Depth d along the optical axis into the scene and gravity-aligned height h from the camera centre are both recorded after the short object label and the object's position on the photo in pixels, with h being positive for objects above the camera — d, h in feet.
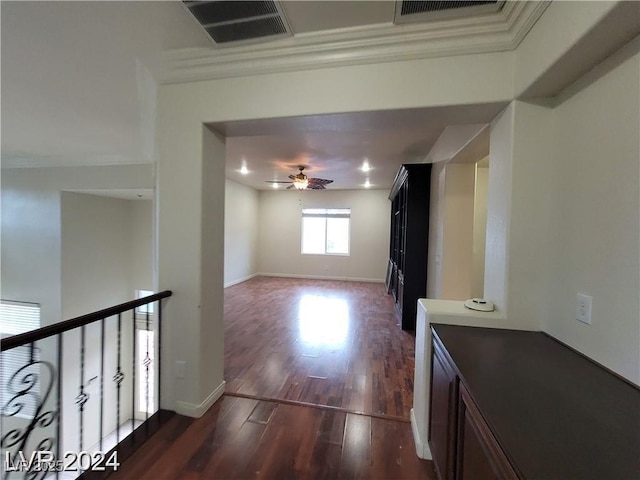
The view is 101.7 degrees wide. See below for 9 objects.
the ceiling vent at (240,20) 4.83 +4.24
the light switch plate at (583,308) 4.01 -1.07
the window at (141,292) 17.10 -4.07
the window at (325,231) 26.14 +0.39
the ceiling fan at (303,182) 15.19 +3.30
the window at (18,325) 13.89 -5.33
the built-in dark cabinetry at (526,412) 2.29 -1.89
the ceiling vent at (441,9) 4.68 +4.21
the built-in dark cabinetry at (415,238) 13.08 -0.09
